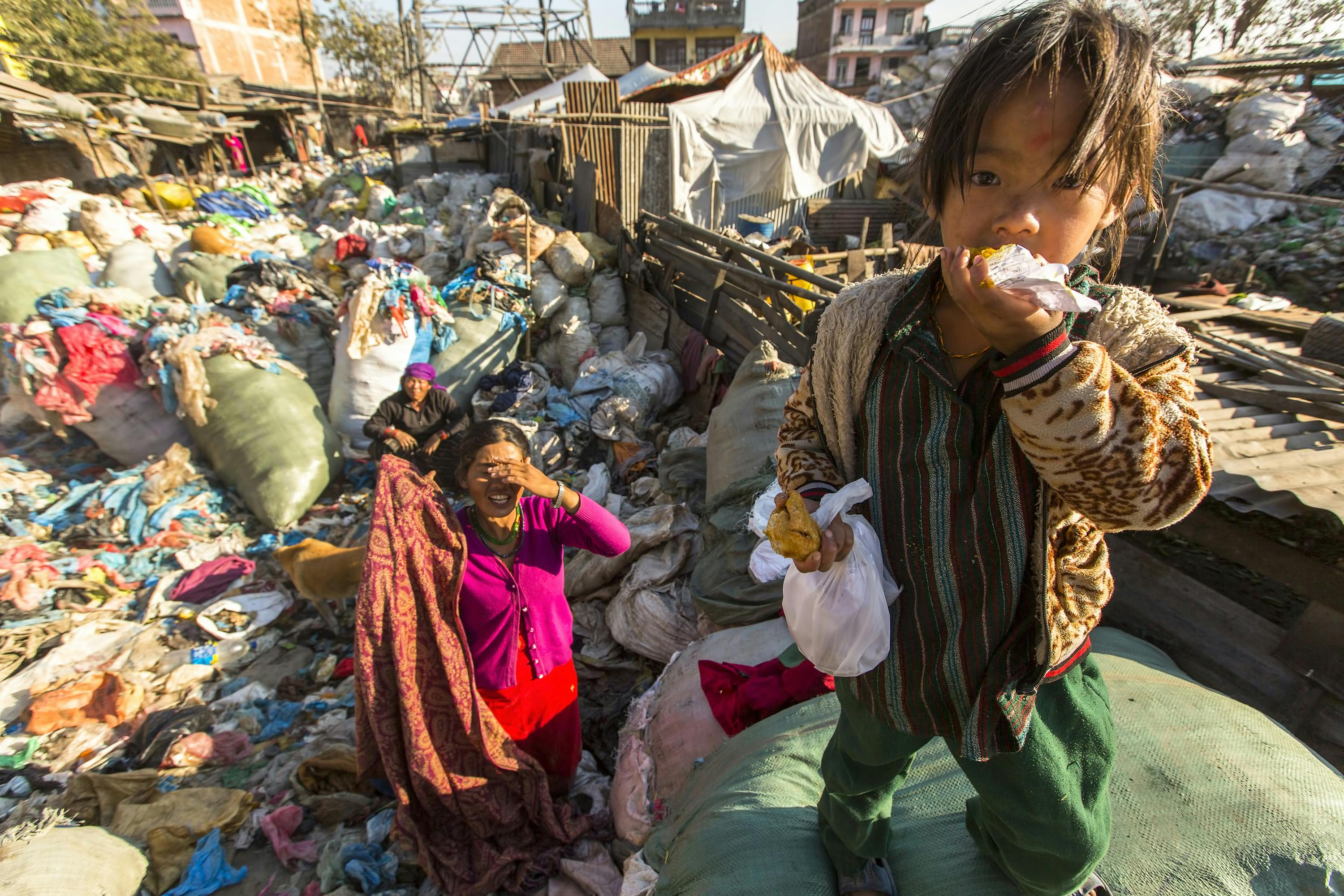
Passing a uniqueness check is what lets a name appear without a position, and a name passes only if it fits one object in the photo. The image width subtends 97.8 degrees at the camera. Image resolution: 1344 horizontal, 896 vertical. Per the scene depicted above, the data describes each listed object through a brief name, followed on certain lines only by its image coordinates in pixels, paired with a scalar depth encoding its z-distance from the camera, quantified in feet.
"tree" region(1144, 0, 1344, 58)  47.65
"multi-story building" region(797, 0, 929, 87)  91.86
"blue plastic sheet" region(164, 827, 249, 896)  6.38
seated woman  13.82
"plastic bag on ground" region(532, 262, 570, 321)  18.90
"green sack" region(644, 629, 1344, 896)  3.80
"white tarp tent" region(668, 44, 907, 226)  27.86
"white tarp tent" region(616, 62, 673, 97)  51.49
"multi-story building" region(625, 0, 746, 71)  93.50
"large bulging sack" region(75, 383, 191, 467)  14.52
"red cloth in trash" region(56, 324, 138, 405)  14.05
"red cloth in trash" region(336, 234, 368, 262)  22.61
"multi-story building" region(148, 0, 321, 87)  83.25
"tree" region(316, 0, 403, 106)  75.92
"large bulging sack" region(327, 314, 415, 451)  15.30
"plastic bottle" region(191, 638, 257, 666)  10.00
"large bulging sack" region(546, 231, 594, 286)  19.48
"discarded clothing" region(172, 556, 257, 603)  11.46
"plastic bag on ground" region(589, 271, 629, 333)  19.48
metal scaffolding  57.41
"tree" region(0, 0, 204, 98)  47.52
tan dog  10.34
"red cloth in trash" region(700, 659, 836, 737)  6.04
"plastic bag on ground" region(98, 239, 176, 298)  18.63
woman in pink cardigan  6.42
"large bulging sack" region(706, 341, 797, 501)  9.39
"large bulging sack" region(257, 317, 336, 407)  16.88
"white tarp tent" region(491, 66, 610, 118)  46.65
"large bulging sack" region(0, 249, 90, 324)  14.85
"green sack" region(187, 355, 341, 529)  13.32
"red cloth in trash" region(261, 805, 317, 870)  6.86
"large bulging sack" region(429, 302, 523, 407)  16.60
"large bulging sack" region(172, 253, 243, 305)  18.97
